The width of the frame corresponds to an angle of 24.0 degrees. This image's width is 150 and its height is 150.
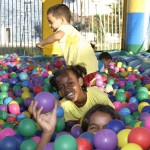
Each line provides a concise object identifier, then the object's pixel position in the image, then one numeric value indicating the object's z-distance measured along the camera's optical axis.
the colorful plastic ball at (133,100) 3.07
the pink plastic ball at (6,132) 1.96
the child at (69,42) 3.16
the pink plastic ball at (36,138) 1.81
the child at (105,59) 4.83
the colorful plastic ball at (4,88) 3.55
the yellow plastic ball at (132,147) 1.47
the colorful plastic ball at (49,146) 1.50
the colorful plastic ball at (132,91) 3.32
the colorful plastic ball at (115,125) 1.75
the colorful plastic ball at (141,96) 3.09
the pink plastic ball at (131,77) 3.98
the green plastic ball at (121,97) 3.10
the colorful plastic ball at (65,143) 1.41
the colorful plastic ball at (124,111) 2.63
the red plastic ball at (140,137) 1.54
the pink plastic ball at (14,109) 2.88
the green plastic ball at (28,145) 1.66
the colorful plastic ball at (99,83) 3.78
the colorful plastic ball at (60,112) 2.30
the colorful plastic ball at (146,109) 2.46
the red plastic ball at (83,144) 1.55
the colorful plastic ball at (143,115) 2.20
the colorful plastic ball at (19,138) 1.84
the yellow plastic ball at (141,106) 2.68
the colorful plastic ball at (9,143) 1.70
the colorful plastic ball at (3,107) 2.90
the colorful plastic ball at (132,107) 2.76
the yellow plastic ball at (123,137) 1.63
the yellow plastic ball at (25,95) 3.19
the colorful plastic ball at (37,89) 3.36
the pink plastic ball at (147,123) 1.82
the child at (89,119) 1.48
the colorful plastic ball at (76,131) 1.96
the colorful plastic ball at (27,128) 1.92
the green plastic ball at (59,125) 2.16
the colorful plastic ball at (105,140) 1.56
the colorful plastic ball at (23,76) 4.01
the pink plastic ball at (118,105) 2.84
